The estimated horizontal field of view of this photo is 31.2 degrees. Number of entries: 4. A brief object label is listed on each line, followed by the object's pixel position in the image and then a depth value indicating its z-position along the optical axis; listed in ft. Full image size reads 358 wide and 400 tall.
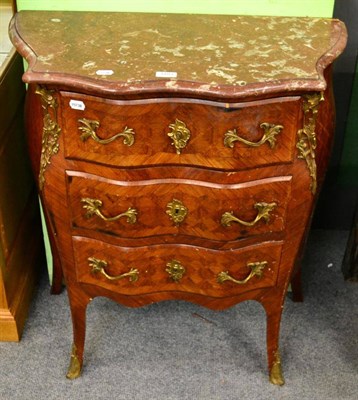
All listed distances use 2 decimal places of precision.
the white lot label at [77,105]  4.73
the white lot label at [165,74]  4.60
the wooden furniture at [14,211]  6.31
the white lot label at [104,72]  4.64
